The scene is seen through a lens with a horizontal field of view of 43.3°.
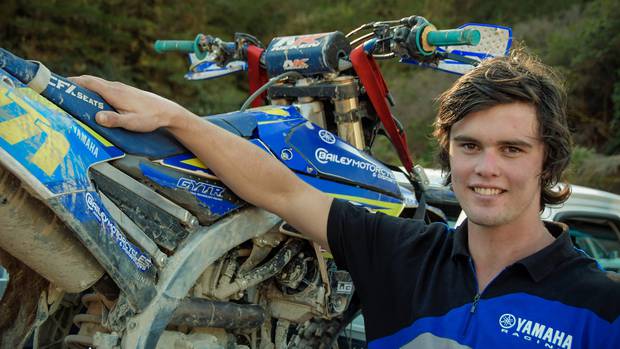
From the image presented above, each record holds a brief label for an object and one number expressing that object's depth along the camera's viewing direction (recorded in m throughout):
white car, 4.21
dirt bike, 2.23
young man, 2.28
